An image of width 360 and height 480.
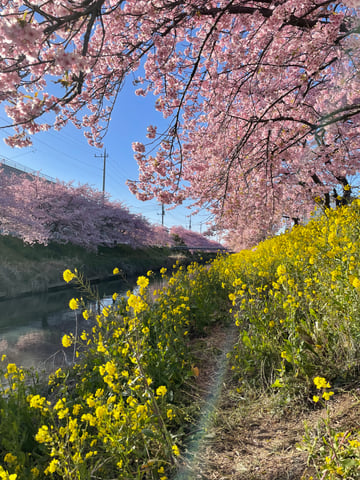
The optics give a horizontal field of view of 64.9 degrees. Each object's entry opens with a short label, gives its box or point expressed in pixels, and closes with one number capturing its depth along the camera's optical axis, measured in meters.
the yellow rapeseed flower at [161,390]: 2.01
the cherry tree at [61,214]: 16.67
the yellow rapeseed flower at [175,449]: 1.74
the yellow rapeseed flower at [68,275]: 2.53
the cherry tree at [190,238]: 51.93
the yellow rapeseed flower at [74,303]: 2.54
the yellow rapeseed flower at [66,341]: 2.58
